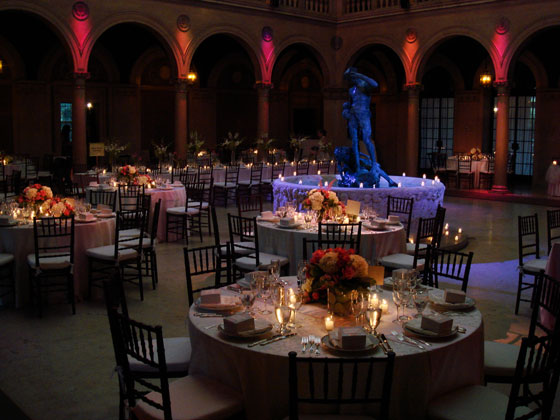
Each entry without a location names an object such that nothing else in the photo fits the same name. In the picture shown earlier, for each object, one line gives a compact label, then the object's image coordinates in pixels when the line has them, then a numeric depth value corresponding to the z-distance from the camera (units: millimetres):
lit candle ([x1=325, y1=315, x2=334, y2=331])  4094
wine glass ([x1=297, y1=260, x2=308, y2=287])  4693
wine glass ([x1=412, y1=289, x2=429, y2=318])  4293
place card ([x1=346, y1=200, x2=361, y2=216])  7629
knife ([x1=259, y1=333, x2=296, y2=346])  3855
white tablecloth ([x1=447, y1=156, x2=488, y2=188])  18391
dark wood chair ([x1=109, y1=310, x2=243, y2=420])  3574
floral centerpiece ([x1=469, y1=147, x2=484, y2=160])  18558
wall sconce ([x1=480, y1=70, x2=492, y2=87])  18855
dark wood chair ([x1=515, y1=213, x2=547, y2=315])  7043
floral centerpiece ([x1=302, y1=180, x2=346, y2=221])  7758
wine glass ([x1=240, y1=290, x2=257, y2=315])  4258
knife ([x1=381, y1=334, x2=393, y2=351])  3764
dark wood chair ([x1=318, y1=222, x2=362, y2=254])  7159
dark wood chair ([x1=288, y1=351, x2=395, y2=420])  3279
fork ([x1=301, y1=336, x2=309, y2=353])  3775
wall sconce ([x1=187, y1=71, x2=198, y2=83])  18594
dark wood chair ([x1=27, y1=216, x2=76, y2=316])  7008
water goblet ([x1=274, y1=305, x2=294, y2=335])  3977
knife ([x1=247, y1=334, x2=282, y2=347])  3818
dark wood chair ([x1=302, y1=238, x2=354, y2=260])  5921
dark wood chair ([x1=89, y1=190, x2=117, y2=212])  10625
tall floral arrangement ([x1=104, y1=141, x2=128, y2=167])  13547
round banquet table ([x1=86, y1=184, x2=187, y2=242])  11117
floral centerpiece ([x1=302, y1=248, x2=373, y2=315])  4301
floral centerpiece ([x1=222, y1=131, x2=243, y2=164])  16688
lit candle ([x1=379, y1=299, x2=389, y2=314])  4415
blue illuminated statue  11516
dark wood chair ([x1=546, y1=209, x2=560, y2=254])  7873
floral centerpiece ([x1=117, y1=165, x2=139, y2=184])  11156
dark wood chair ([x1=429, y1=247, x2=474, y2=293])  5227
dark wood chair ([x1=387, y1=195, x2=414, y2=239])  10025
